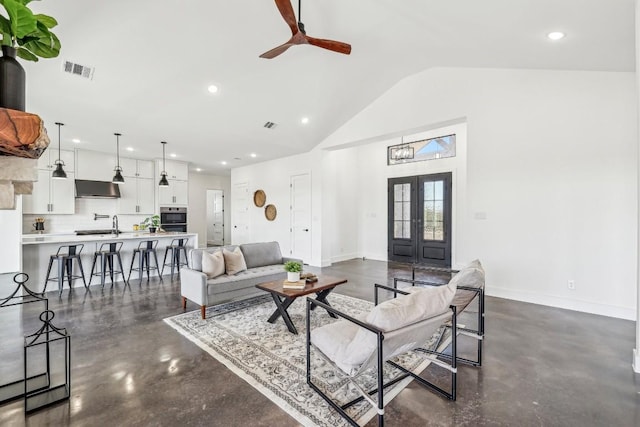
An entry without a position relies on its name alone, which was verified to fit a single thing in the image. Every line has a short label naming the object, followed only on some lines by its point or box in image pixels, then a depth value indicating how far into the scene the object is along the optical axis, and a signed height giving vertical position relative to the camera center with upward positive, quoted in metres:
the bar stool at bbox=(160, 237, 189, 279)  6.12 -0.81
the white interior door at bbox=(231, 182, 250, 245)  9.32 +0.01
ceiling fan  2.46 +1.67
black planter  0.79 +0.36
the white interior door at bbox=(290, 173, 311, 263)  7.42 -0.07
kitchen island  4.66 -0.64
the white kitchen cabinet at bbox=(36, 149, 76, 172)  6.69 +1.25
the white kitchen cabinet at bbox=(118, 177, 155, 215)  7.94 +0.46
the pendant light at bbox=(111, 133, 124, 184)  6.31 +0.79
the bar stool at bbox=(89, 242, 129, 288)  5.14 -0.78
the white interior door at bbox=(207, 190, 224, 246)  11.42 -0.14
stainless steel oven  8.44 -0.16
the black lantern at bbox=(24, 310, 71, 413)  2.04 -1.30
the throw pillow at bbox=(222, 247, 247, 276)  4.16 -0.69
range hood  7.14 +0.59
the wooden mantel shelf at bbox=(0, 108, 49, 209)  0.71 +0.16
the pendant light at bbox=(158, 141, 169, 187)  6.84 +0.74
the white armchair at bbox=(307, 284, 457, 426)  1.78 -0.80
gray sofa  3.69 -0.88
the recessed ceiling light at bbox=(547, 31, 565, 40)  3.01 +1.83
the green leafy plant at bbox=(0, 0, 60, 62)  0.81 +0.55
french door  7.17 -0.14
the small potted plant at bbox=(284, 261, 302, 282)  3.49 -0.68
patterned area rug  2.07 -1.31
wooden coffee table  3.23 -0.87
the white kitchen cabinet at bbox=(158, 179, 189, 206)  8.42 +0.56
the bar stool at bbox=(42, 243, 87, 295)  4.70 -0.77
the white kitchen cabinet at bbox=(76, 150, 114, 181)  7.24 +1.20
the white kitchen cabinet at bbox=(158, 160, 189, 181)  8.52 +1.28
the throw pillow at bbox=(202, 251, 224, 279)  3.87 -0.68
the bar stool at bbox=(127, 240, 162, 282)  5.71 -0.81
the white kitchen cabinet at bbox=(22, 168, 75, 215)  6.61 +0.38
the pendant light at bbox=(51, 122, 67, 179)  5.49 +0.75
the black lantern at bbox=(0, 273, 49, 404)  2.11 -1.29
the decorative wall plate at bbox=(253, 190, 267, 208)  8.71 +0.46
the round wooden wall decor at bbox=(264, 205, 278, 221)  8.36 +0.04
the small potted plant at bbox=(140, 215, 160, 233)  6.43 -0.26
